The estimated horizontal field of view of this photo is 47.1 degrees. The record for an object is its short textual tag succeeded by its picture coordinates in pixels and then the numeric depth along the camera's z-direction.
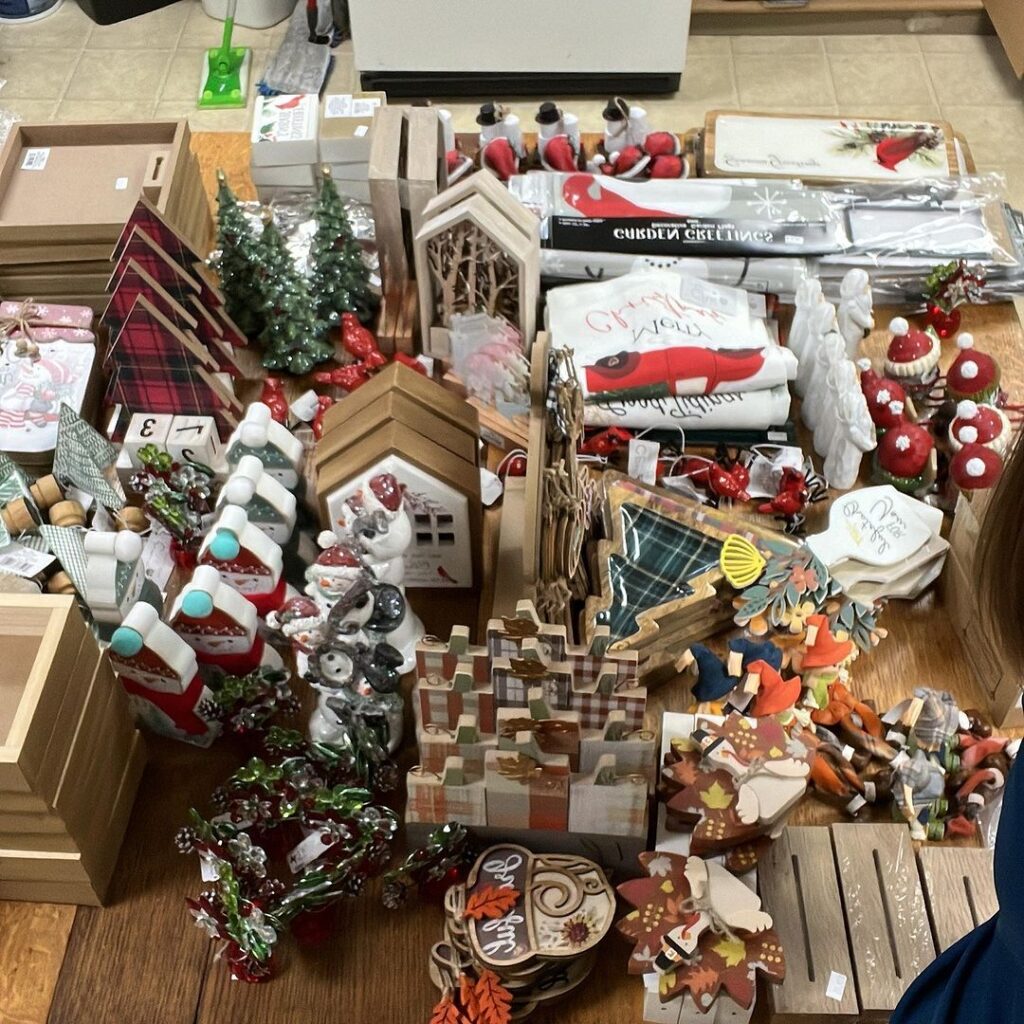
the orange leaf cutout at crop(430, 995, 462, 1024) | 1.04
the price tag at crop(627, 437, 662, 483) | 1.49
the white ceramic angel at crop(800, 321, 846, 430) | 1.46
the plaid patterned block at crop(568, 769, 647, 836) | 1.09
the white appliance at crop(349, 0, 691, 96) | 2.66
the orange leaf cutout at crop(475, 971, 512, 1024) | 1.04
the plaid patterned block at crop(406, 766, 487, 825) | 1.10
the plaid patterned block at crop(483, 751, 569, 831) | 1.07
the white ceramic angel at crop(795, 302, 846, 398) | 1.50
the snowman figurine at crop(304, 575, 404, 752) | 1.16
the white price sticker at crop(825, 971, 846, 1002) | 1.05
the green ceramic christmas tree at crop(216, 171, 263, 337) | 1.57
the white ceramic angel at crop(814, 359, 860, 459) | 1.44
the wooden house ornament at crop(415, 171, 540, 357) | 1.48
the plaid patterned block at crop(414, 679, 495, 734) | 1.09
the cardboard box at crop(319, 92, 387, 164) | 1.77
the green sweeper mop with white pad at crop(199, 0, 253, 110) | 2.87
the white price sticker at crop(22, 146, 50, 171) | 1.70
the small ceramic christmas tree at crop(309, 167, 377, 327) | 1.61
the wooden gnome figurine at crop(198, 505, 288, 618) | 1.26
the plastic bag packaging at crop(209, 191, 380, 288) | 1.76
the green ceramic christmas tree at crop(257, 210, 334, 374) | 1.58
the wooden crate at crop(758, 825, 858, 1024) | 1.05
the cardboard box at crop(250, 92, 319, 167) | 1.77
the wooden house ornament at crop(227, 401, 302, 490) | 1.36
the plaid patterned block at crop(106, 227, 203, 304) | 1.41
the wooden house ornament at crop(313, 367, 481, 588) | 1.28
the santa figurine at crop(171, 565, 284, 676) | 1.20
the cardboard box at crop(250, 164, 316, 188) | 1.81
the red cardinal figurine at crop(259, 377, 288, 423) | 1.54
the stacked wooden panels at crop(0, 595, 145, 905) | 1.04
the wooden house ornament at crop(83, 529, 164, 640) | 1.23
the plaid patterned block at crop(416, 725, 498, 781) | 1.09
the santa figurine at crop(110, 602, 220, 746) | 1.17
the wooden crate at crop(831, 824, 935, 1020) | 1.06
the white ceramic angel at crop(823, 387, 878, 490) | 1.42
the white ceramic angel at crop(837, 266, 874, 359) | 1.50
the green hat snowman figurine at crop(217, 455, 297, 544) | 1.31
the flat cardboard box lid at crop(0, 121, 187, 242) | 1.61
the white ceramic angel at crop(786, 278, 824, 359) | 1.53
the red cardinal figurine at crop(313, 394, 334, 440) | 1.53
